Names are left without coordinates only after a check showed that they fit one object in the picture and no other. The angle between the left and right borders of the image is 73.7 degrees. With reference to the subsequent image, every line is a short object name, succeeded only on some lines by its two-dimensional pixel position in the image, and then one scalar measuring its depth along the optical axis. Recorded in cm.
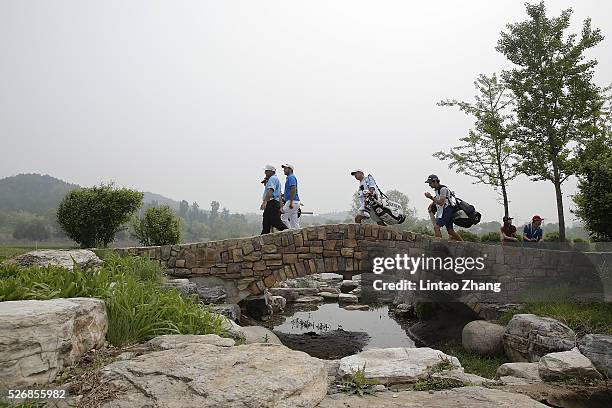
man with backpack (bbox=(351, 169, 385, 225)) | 998
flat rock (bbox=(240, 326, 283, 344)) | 660
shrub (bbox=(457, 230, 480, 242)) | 1507
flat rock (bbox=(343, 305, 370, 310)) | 1510
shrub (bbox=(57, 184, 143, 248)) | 1195
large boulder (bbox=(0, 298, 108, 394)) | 254
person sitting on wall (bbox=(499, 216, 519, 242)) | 1125
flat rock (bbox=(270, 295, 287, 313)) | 1466
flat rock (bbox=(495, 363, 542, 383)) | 609
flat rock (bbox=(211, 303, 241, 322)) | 775
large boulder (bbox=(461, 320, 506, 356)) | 873
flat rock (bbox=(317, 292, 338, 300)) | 1696
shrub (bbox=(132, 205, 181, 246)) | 1392
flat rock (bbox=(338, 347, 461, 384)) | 384
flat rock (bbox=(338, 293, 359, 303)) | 1631
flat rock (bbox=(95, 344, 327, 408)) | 249
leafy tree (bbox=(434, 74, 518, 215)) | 1614
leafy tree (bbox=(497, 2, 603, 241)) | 1305
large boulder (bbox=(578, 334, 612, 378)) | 610
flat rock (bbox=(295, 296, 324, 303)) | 1650
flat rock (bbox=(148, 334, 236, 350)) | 349
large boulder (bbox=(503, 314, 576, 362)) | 730
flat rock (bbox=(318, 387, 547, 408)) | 309
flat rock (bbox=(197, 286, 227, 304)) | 851
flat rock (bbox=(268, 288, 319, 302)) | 1655
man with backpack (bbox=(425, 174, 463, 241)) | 972
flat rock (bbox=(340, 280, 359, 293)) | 1814
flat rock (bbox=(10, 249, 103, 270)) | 636
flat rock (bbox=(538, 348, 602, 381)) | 565
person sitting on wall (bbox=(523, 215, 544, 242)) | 1099
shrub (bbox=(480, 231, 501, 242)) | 1479
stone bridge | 913
